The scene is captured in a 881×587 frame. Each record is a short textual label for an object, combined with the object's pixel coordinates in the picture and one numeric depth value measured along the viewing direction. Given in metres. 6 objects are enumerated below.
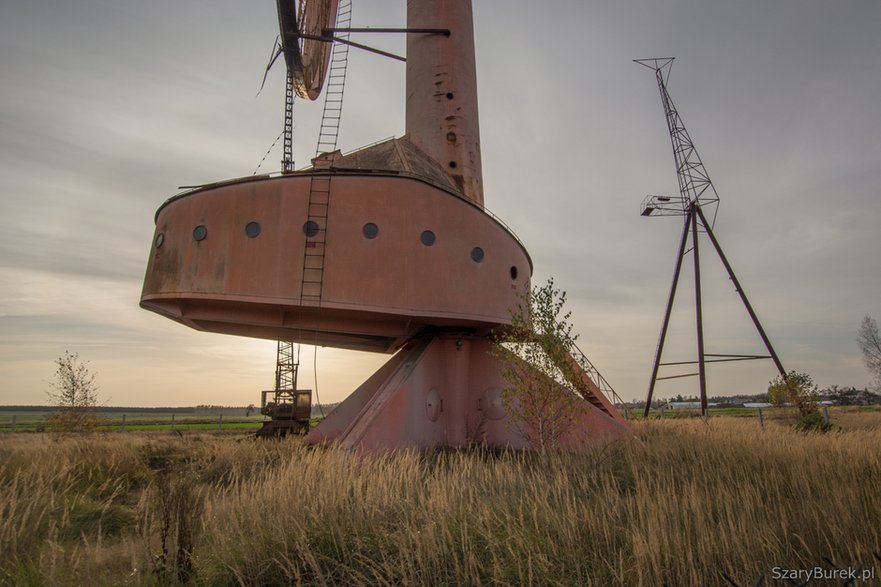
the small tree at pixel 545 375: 12.46
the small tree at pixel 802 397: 18.38
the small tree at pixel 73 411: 21.55
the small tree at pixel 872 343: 43.81
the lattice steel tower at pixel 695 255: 24.08
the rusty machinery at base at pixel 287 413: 21.16
